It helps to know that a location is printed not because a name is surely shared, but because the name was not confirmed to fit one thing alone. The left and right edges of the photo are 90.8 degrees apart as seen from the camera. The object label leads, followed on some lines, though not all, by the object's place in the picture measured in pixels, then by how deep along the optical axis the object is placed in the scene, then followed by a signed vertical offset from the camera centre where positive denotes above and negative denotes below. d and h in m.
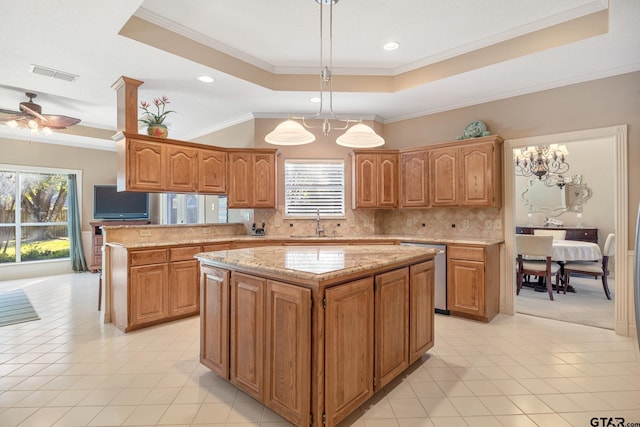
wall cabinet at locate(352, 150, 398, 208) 4.68 +0.51
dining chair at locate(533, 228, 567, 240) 6.27 -0.40
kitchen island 1.71 -0.69
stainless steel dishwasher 3.90 -0.83
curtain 6.59 -0.34
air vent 3.40 +1.57
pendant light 2.61 +0.67
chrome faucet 4.81 -0.24
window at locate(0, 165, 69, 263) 6.02 -0.03
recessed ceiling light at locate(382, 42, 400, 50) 3.36 +1.81
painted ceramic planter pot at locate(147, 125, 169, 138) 3.98 +1.04
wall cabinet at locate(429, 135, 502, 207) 3.86 +0.51
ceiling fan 4.27 +1.32
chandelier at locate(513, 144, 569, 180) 5.55 +1.04
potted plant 3.99 +1.10
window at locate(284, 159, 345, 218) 4.96 +0.40
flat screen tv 6.71 +0.21
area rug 3.75 -1.24
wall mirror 6.79 +0.40
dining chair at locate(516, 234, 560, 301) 4.52 -0.67
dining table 4.79 -0.61
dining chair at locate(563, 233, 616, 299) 4.67 -0.83
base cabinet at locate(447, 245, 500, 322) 3.63 -0.81
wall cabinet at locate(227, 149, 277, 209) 4.63 +0.52
